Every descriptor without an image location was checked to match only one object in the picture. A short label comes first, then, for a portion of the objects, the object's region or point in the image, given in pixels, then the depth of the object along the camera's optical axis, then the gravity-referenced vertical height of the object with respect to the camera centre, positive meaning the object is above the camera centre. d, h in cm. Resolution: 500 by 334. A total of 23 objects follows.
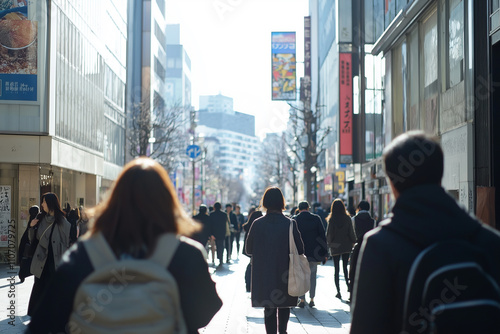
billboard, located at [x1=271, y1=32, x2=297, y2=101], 7588 +1200
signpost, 3664 +160
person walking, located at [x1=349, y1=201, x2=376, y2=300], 1396 -70
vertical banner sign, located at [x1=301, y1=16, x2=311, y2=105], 8312 +1547
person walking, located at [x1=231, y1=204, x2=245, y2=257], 2981 -164
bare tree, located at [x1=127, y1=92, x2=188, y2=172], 3847 +314
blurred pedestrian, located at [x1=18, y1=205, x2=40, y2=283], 1067 -102
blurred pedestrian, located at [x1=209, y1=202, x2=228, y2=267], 2236 -122
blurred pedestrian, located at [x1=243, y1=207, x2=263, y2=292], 1105 -95
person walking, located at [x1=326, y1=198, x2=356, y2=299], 1451 -92
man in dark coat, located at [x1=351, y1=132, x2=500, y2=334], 302 -21
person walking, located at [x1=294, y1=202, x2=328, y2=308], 1267 -87
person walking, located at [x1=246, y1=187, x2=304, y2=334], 885 -86
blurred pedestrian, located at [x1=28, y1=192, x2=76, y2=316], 1045 -82
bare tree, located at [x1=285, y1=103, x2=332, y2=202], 4691 +236
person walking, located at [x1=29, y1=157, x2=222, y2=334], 306 -36
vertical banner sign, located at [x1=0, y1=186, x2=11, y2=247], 2567 -100
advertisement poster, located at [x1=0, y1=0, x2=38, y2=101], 2594 +450
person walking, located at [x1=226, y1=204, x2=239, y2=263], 2667 -157
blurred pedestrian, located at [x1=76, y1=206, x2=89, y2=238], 1659 -92
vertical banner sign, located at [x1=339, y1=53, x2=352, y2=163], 4041 +418
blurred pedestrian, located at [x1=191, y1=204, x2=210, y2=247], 2167 -104
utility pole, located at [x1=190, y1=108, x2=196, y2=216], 4094 +551
